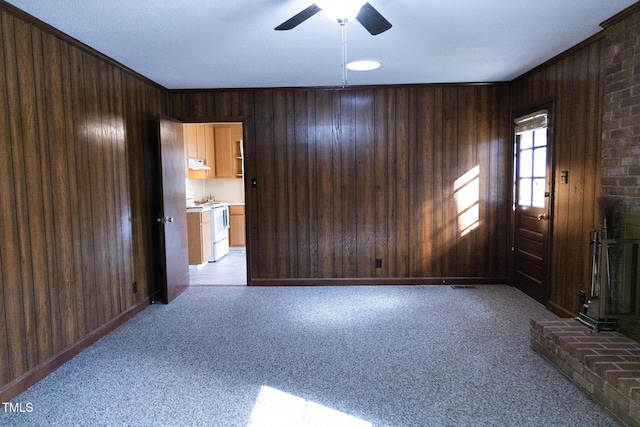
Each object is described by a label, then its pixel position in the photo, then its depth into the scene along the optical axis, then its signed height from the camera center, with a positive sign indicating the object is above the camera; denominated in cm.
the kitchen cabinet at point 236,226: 753 -77
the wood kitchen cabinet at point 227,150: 745 +74
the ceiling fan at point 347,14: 191 +93
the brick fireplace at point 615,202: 225 -15
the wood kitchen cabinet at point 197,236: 597 -76
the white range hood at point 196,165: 639 +40
